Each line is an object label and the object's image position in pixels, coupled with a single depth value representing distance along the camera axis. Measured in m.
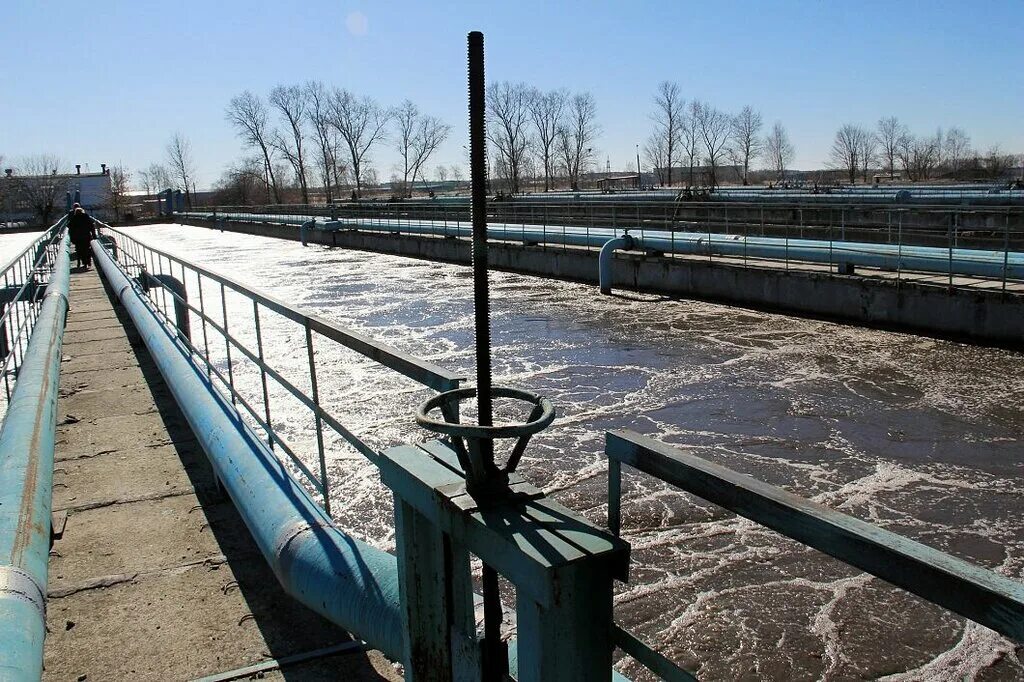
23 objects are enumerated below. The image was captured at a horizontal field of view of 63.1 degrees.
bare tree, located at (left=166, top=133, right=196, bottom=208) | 90.12
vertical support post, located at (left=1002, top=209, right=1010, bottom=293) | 11.35
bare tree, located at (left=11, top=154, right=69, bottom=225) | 74.56
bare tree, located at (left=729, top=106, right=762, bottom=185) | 69.38
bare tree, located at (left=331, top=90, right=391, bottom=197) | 80.19
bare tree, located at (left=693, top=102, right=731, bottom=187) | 71.22
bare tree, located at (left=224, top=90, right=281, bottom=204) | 82.25
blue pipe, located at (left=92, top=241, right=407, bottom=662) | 2.57
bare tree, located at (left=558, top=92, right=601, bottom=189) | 77.12
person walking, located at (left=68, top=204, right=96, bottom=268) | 19.25
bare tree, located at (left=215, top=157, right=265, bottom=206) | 83.34
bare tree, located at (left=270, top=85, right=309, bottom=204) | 81.12
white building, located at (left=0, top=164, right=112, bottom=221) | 75.46
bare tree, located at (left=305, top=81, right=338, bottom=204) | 79.81
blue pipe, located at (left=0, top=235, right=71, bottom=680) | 2.33
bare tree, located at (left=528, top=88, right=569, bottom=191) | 77.44
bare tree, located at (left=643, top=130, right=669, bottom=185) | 71.31
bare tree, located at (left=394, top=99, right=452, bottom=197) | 81.44
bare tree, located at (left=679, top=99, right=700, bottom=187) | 70.75
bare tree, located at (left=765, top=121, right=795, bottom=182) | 69.94
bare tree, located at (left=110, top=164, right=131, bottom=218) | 74.66
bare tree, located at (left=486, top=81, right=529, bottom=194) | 73.38
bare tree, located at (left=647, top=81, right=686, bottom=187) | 70.19
